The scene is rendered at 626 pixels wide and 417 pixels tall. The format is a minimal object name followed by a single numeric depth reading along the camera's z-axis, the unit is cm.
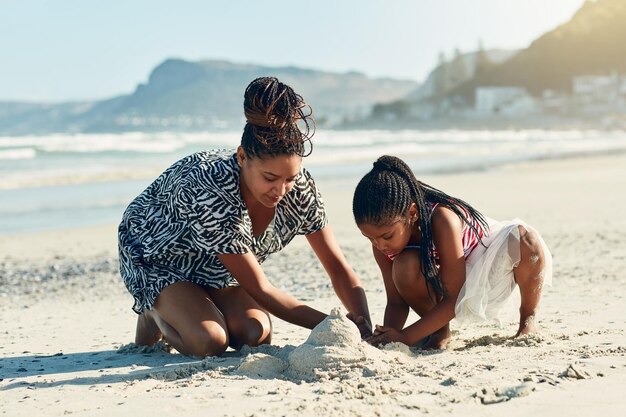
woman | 366
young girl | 374
